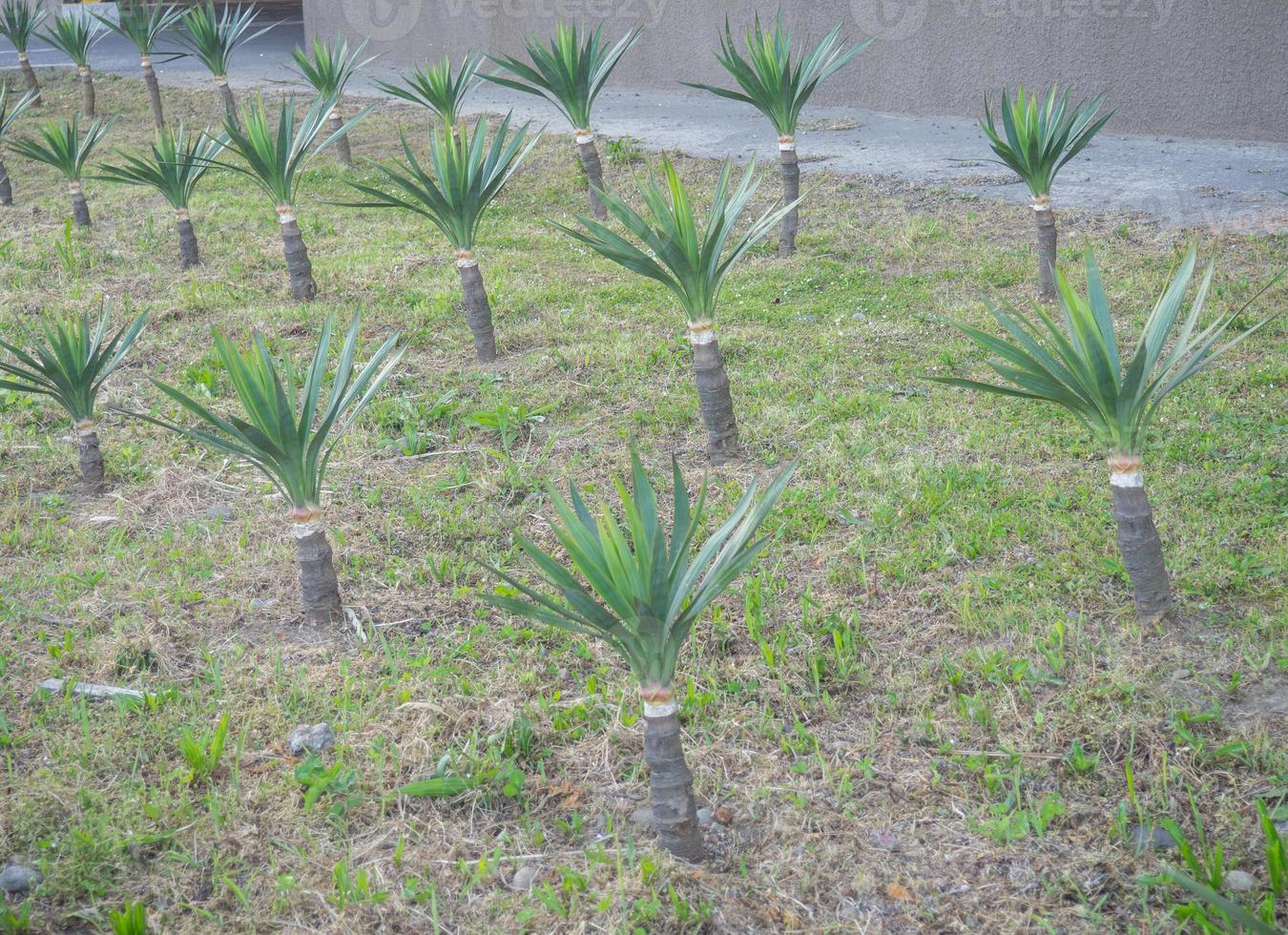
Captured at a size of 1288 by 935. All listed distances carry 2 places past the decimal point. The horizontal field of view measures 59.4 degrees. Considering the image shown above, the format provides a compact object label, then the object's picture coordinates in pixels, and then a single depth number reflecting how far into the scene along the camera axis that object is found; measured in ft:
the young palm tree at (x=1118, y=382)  8.70
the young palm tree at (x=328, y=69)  23.76
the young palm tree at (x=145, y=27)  27.96
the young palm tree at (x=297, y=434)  9.27
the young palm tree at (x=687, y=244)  11.42
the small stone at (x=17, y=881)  7.32
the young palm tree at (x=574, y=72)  20.24
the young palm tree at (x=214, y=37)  26.76
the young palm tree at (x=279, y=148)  17.10
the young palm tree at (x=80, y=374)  12.00
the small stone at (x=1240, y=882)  6.81
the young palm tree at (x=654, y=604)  7.16
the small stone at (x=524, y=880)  7.25
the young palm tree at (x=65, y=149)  21.31
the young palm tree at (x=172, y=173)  18.17
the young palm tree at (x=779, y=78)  18.30
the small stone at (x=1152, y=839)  7.22
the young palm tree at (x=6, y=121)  23.77
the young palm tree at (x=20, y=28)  30.40
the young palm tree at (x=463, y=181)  14.69
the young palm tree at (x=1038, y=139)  15.20
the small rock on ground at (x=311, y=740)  8.62
